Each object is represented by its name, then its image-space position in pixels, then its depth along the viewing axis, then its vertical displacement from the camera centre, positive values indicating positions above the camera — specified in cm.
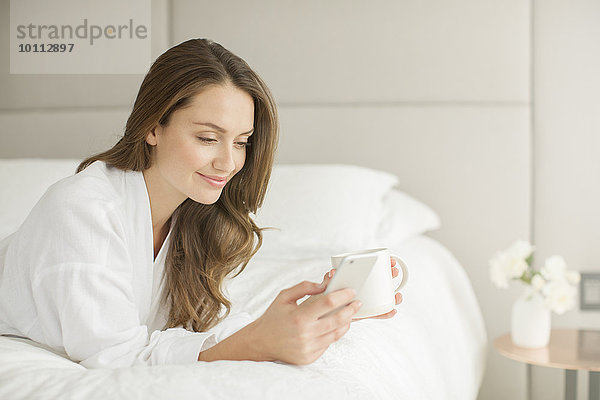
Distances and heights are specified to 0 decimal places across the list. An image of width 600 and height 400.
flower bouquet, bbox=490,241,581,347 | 187 -32
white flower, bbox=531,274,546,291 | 189 -28
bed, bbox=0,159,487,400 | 75 -22
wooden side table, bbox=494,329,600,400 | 175 -48
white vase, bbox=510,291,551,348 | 189 -40
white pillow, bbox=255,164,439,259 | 179 -7
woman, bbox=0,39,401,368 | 88 -9
